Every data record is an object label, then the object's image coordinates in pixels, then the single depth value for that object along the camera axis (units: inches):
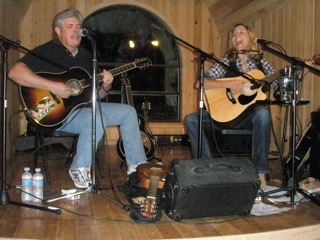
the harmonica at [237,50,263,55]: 102.1
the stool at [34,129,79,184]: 104.4
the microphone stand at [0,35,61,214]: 76.4
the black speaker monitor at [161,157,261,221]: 71.9
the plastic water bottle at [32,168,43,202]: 88.7
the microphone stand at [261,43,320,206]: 86.0
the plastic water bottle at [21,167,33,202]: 88.9
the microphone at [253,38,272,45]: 89.2
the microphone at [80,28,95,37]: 82.3
